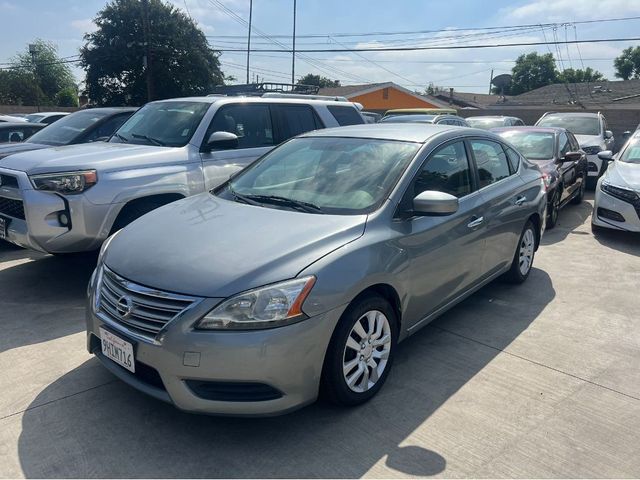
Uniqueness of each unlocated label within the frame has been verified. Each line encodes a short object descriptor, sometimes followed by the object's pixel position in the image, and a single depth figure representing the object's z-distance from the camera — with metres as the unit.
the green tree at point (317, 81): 73.38
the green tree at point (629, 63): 68.81
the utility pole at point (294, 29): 33.37
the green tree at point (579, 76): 71.19
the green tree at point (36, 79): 45.56
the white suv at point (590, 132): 11.37
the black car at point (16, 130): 9.40
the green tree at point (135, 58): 34.62
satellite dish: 31.56
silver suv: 4.62
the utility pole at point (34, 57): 55.88
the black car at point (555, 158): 7.79
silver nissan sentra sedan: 2.61
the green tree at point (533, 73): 72.94
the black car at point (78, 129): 7.36
